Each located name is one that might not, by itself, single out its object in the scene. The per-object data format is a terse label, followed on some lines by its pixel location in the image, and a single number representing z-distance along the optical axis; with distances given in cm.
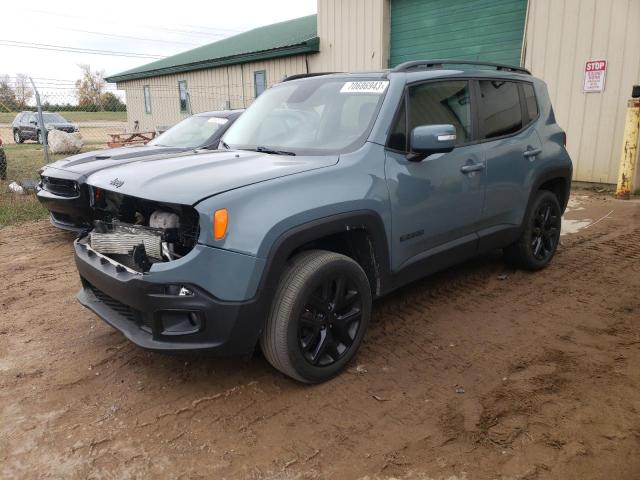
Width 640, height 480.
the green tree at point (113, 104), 2387
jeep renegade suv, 254
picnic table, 1487
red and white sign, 853
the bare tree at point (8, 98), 1597
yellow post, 792
